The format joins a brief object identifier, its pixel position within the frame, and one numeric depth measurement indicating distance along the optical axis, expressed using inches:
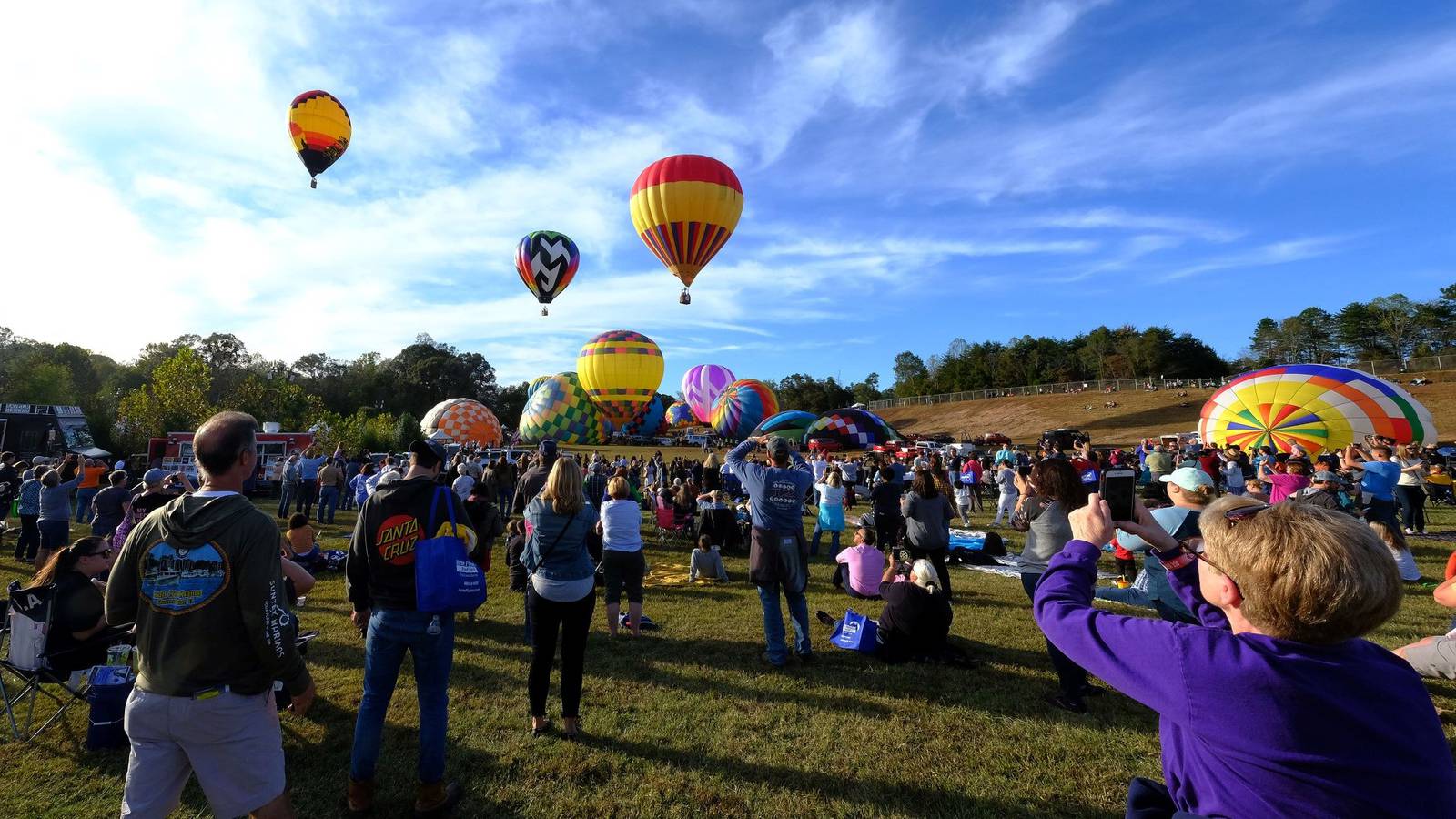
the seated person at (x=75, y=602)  156.3
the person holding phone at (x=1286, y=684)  45.5
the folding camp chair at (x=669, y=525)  443.2
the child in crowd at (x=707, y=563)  323.9
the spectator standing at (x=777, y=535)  199.5
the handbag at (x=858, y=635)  221.1
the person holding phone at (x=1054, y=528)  163.2
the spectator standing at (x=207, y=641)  83.0
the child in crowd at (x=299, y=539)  273.3
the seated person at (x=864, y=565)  276.7
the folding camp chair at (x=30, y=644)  158.1
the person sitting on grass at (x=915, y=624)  209.6
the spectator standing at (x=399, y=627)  120.8
